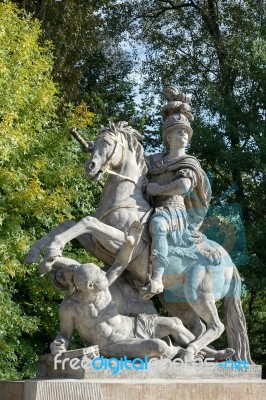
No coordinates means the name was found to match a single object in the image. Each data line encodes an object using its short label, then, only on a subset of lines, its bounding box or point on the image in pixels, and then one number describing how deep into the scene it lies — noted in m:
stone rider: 7.11
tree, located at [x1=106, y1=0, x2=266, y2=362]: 15.24
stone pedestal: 6.06
